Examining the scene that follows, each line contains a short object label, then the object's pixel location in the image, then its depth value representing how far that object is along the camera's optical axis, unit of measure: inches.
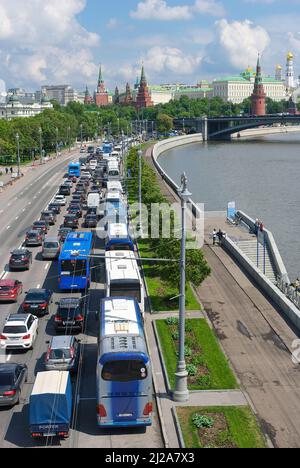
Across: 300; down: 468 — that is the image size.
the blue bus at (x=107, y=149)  4659.0
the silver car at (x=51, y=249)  1529.3
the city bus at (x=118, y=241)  1405.0
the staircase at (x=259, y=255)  1521.9
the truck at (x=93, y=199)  2273.6
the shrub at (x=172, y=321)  1064.8
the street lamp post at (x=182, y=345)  784.9
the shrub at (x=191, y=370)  867.7
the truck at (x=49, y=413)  677.3
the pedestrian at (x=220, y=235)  1690.8
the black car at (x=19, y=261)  1423.5
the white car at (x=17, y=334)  943.0
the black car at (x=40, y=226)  1815.2
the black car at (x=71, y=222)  1915.6
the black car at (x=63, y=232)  1711.1
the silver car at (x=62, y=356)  851.2
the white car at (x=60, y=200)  2389.3
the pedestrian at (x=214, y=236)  1681.8
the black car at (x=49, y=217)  2012.9
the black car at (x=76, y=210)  2118.2
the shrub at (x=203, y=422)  722.2
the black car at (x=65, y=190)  2689.5
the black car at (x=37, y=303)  1107.9
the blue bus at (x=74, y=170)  3316.9
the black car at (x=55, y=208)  2223.4
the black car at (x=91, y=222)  1958.2
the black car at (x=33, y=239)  1674.5
